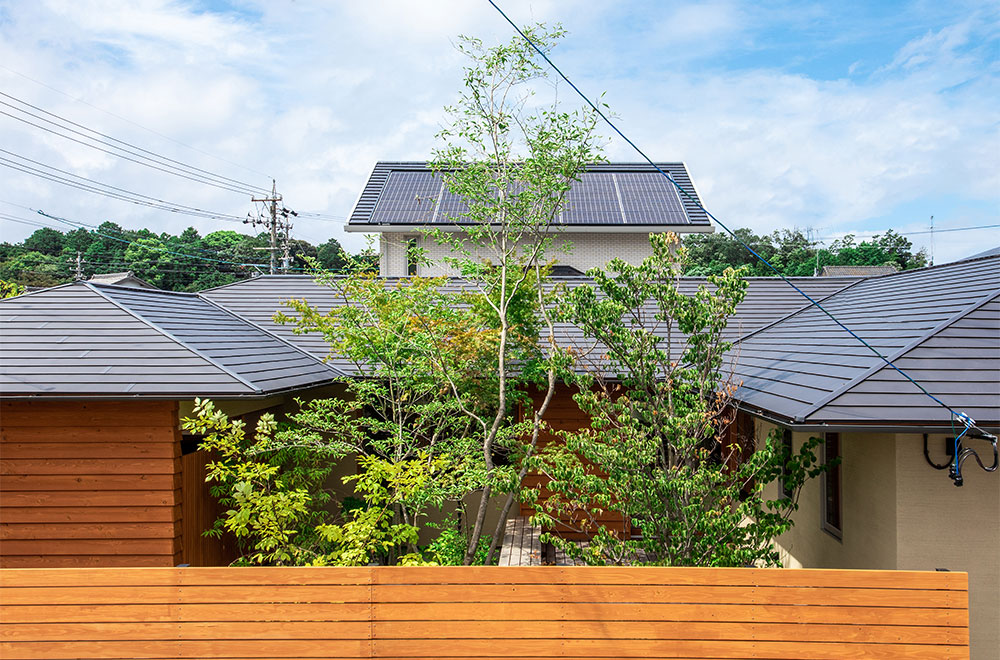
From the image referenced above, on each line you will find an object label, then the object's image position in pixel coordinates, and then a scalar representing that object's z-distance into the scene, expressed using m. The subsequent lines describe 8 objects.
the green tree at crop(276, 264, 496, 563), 6.83
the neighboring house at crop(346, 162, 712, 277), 15.77
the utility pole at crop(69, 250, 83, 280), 43.51
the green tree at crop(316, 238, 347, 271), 47.75
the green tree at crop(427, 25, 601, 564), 6.94
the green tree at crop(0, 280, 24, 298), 15.03
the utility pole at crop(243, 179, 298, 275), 36.22
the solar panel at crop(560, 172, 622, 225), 16.18
